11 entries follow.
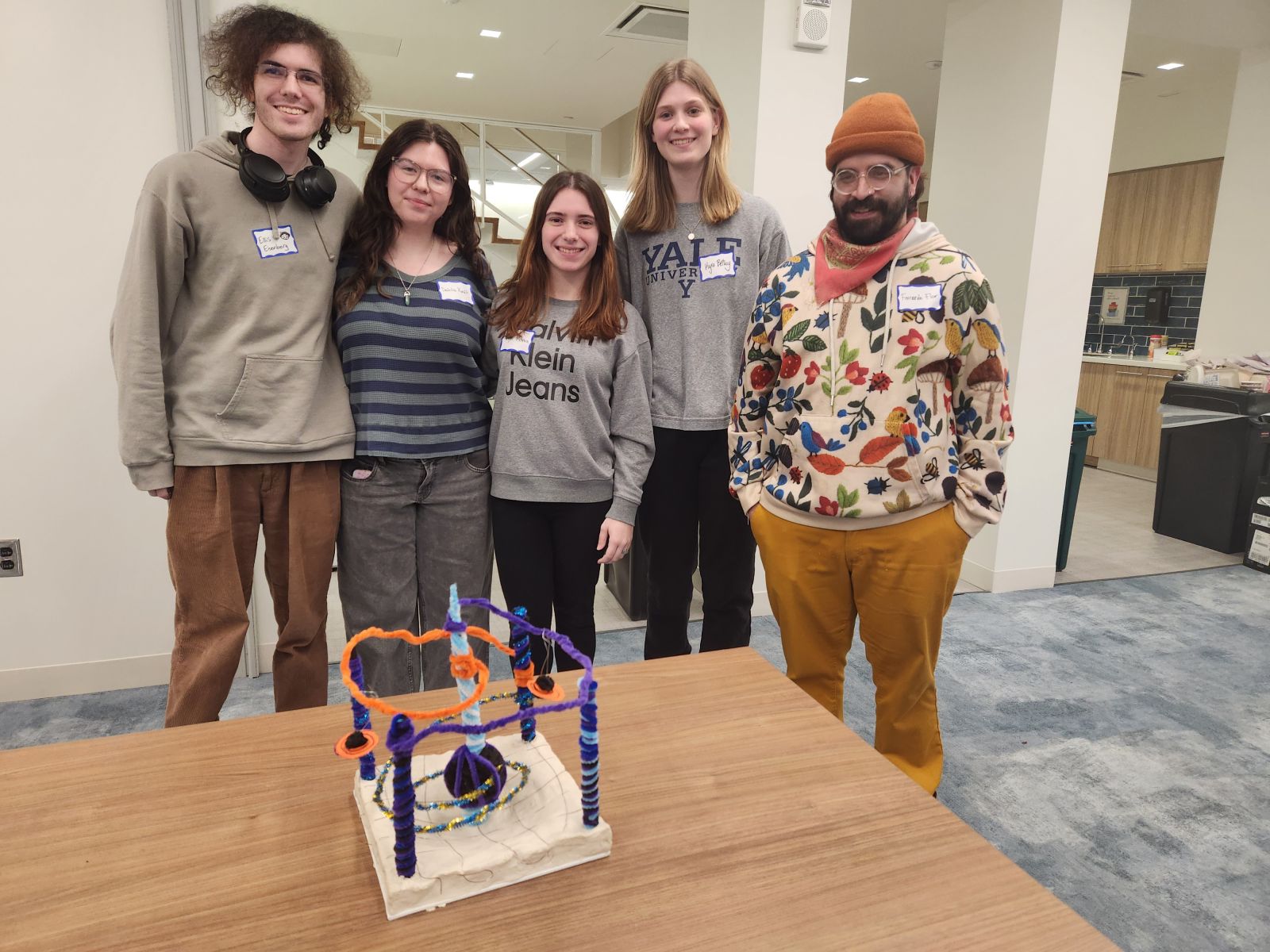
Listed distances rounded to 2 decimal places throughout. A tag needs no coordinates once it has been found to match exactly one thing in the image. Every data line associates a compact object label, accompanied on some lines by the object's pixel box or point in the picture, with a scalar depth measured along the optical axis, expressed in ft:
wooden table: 2.61
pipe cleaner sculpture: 2.67
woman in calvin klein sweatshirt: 5.98
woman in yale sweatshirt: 6.15
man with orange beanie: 5.13
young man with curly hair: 5.36
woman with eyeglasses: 5.76
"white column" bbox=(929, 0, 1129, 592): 10.88
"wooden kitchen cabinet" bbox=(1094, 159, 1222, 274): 21.20
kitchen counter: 20.54
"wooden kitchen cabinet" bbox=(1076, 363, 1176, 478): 21.22
